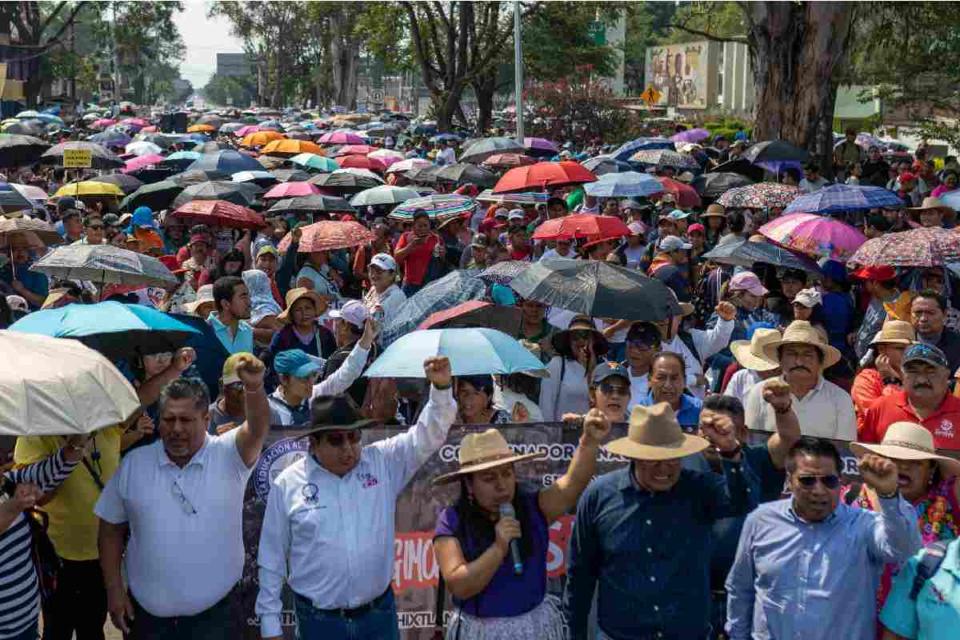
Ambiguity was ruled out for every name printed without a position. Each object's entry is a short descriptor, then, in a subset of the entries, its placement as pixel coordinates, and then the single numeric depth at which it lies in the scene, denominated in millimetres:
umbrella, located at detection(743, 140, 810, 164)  17969
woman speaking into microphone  4656
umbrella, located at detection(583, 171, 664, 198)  14716
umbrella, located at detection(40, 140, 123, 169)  19922
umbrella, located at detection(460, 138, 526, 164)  22266
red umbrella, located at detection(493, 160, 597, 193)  15359
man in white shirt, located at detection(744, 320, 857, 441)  6391
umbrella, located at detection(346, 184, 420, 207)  15469
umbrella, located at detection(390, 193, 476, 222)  13359
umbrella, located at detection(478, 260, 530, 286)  9312
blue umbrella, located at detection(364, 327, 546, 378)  6250
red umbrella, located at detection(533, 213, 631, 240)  11384
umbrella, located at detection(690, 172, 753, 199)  16922
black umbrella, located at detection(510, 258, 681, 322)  7605
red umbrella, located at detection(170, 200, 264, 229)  12969
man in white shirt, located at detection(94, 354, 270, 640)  5121
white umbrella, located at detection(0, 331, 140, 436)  4254
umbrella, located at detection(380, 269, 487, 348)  8180
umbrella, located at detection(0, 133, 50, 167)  21828
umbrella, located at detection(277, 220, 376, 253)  11320
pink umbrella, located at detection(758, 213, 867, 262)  10320
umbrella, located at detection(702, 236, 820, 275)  10102
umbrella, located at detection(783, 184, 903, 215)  12172
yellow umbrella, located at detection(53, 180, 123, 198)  16703
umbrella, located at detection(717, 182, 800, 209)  13375
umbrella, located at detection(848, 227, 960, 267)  9086
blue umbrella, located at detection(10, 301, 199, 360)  6184
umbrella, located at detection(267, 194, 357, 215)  14641
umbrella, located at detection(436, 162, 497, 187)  18531
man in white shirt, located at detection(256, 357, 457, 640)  4895
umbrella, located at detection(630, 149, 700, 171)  18641
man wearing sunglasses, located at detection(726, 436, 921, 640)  4578
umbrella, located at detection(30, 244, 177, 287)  8453
